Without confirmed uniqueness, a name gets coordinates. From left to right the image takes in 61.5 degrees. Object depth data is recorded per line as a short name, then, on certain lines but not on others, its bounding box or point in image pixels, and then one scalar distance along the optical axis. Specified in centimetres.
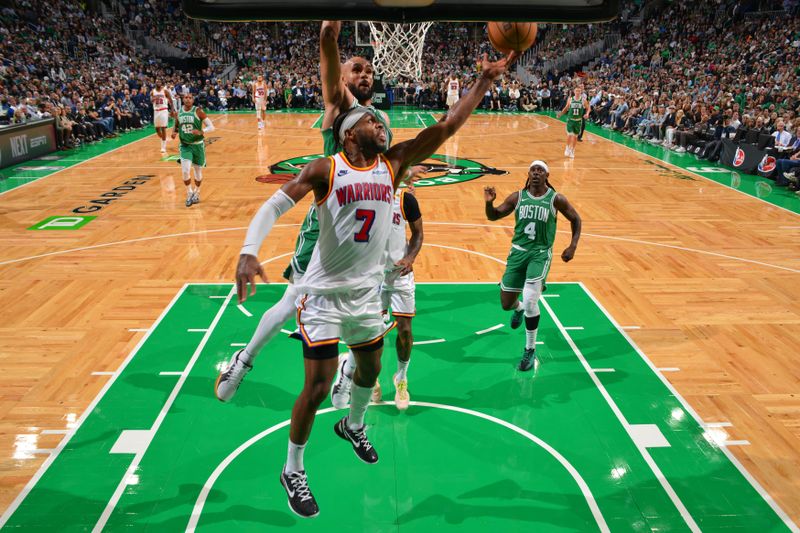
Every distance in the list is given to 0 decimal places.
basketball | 372
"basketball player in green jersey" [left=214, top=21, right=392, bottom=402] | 420
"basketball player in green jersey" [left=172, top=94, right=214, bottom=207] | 1106
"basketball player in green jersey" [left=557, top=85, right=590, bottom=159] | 1591
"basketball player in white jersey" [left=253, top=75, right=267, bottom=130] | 2159
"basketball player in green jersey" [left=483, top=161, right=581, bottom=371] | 582
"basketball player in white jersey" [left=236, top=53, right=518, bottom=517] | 329
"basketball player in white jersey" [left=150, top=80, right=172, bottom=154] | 1733
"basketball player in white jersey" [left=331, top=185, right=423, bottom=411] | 504
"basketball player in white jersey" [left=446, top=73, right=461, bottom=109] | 2543
